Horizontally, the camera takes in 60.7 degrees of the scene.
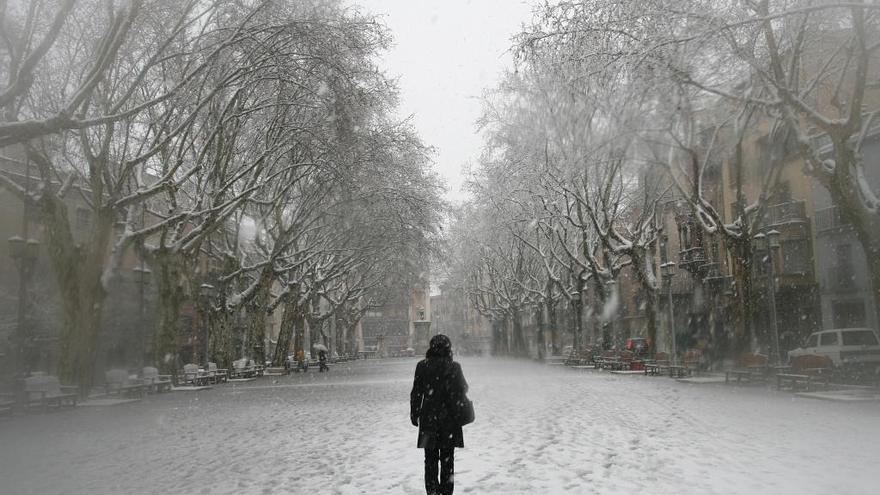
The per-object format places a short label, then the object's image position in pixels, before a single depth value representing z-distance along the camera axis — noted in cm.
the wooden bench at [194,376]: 2802
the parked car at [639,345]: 4309
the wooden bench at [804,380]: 1858
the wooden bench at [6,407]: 1732
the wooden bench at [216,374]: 3041
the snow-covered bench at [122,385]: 2244
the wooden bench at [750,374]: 2216
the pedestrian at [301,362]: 4605
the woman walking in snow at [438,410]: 671
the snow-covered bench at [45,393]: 1812
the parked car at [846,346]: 2184
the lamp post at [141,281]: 2562
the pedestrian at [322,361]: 4388
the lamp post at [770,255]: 2227
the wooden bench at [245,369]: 3494
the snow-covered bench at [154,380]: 2441
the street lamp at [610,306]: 3500
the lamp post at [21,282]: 1858
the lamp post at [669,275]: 2877
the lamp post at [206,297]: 3147
